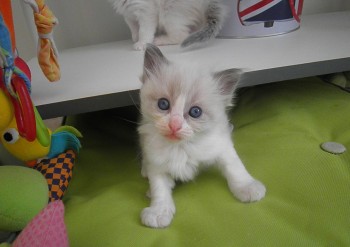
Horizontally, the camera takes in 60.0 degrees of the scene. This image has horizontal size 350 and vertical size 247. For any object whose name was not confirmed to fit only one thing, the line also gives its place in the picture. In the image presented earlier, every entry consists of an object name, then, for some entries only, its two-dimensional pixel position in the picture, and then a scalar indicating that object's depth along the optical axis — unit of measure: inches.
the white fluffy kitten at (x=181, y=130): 8.7
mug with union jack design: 16.1
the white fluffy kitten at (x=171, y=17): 16.0
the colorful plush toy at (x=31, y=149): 6.6
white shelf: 10.8
